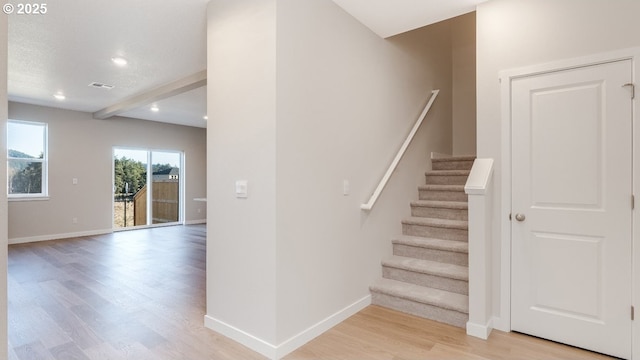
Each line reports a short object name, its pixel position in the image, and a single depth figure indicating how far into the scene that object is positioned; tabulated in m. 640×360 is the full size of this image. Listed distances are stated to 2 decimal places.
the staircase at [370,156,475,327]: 2.68
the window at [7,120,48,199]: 5.96
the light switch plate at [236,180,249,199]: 2.26
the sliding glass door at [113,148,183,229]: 7.41
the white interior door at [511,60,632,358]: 2.06
